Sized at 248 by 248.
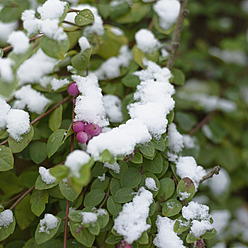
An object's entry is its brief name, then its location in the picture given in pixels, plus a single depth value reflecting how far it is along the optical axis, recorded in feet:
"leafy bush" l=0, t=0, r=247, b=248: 2.10
